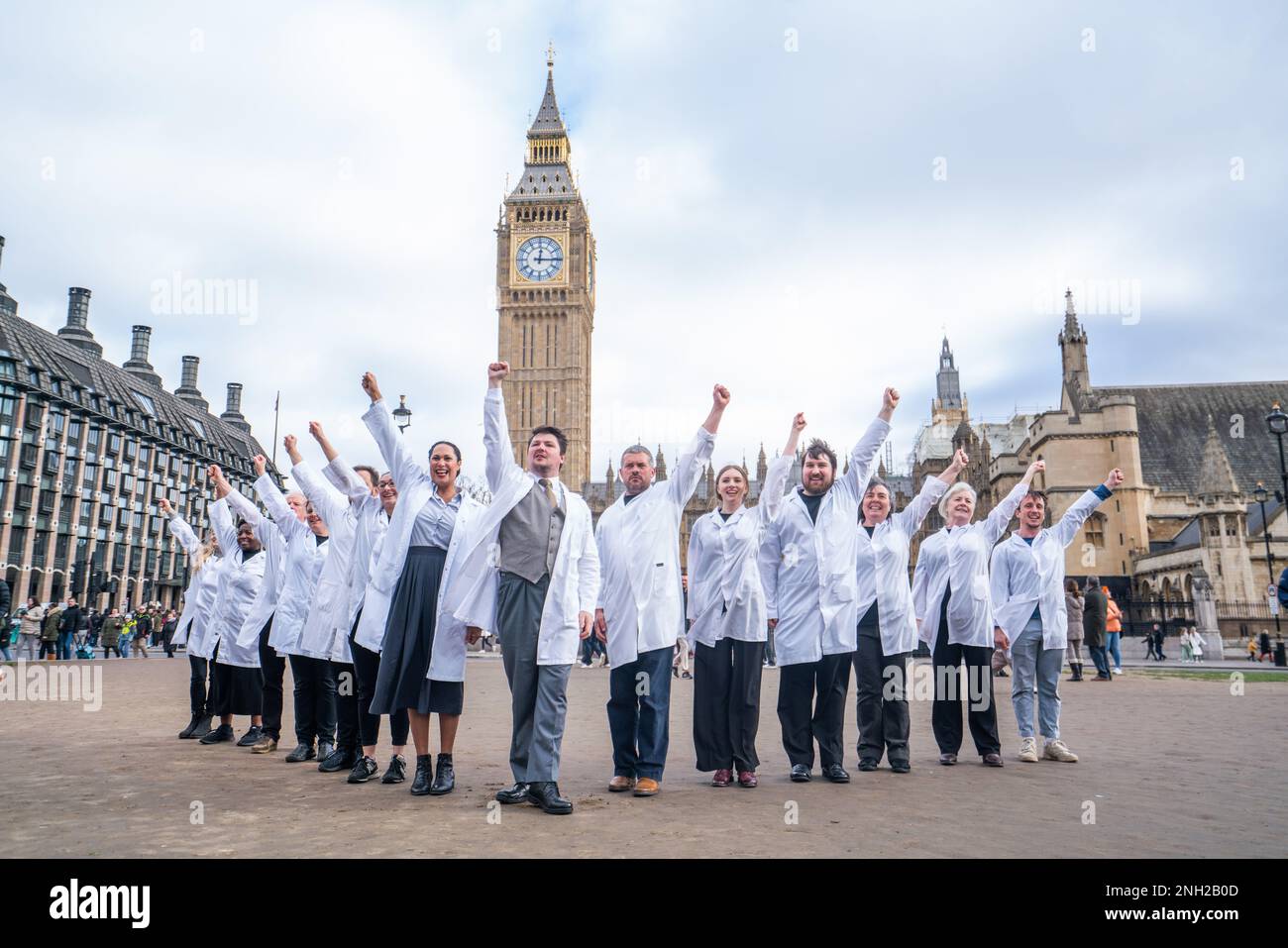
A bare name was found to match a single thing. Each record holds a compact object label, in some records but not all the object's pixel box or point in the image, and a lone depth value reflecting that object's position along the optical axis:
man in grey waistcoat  4.71
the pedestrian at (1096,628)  15.77
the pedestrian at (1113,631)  19.44
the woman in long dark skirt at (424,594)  5.00
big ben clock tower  84.88
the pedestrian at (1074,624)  16.09
